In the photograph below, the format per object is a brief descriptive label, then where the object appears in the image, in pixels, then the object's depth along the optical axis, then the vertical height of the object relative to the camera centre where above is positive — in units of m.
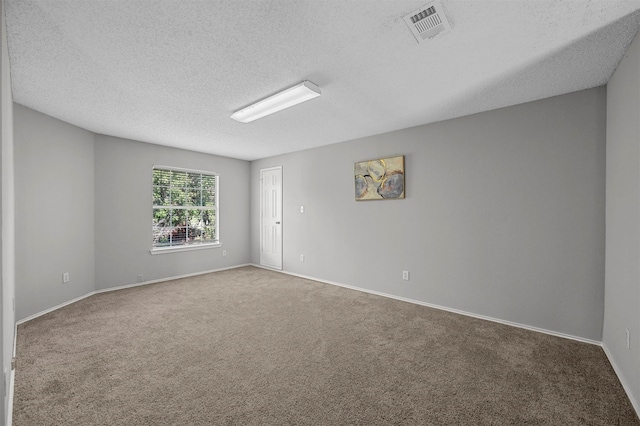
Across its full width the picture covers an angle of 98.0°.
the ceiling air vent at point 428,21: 1.65 +1.18
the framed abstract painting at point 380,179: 3.98 +0.46
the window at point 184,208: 5.01 +0.03
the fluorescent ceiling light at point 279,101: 2.60 +1.12
